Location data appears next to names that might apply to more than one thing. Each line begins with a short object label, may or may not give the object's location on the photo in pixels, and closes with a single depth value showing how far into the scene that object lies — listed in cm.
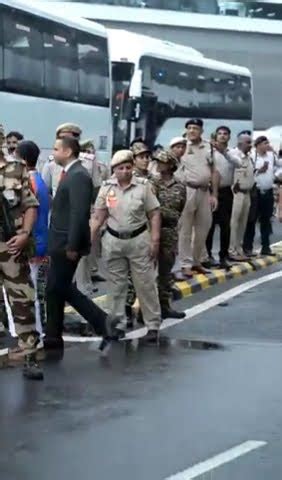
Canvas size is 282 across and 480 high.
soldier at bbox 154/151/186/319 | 1275
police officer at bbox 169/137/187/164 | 1461
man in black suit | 1058
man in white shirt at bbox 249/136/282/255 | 1991
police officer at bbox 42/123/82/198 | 1442
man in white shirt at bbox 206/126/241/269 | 1739
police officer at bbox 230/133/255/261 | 1859
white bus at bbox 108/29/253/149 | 2816
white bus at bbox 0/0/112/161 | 2073
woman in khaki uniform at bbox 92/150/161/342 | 1162
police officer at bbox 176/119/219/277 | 1598
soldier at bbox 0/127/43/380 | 959
